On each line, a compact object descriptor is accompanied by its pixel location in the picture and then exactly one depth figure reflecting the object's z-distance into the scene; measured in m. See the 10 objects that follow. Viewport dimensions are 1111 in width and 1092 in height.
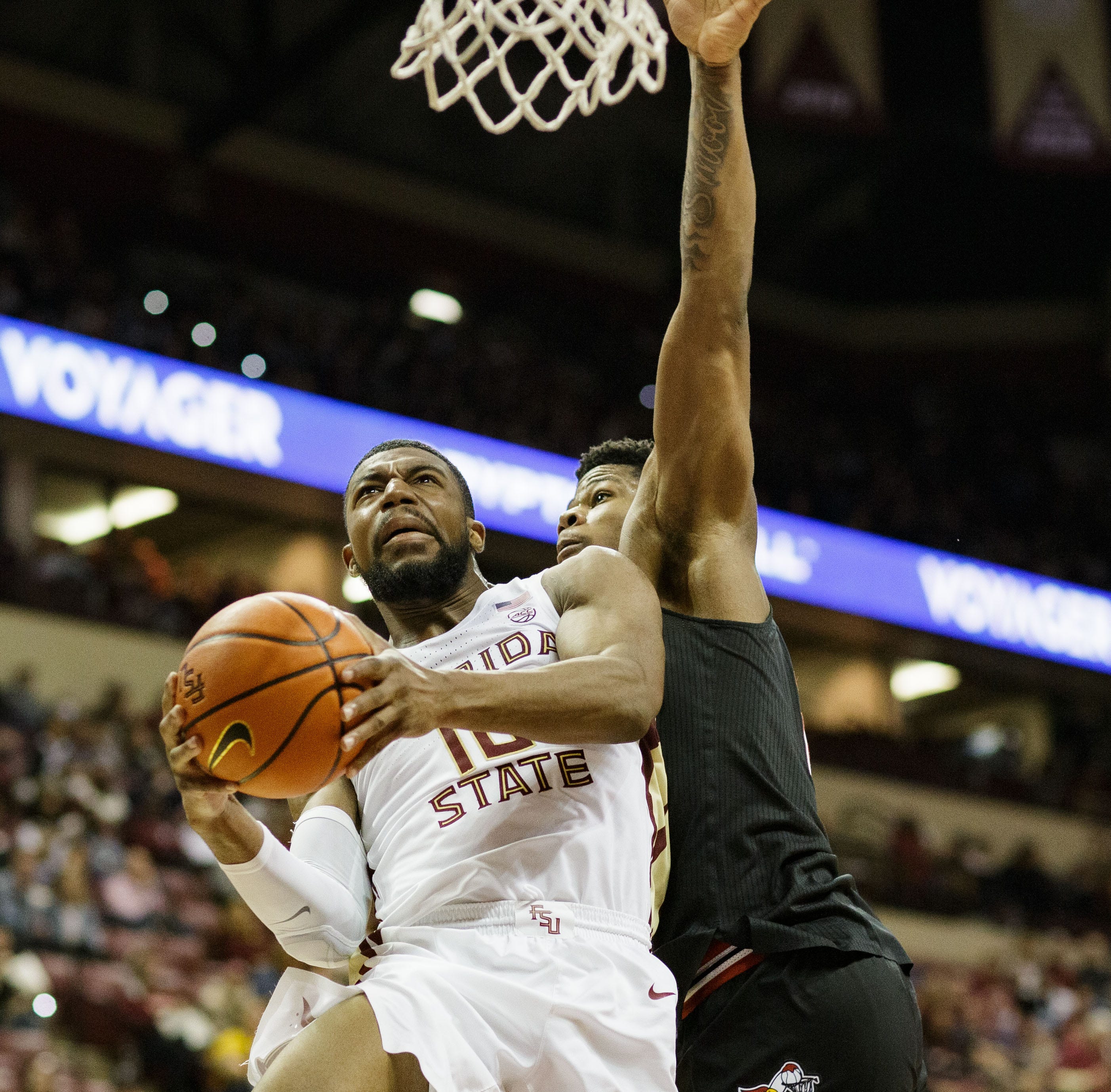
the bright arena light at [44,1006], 7.33
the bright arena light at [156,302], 15.87
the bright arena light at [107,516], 16.66
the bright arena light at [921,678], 21.52
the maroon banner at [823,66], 12.25
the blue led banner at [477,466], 12.94
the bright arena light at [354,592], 16.58
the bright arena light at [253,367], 14.41
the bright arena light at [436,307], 19.47
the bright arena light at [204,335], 15.34
